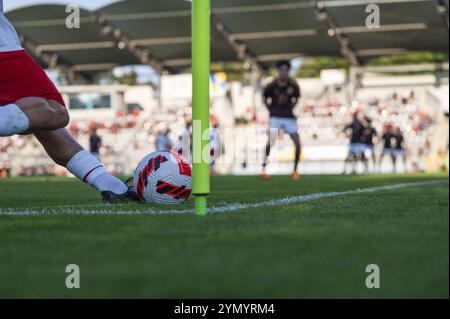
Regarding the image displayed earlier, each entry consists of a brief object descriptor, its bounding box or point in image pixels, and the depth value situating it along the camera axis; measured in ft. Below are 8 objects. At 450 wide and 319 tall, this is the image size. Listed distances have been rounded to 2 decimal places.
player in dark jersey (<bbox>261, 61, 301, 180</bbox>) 46.85
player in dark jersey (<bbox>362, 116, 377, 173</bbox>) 81.10
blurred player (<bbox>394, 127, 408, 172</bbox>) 83.30
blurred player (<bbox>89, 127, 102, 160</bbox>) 81.20
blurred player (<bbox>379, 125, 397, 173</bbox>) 83.51
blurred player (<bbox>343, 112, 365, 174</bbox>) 80.02
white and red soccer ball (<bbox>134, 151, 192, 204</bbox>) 16.77
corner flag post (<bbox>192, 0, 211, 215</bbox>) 12.67
